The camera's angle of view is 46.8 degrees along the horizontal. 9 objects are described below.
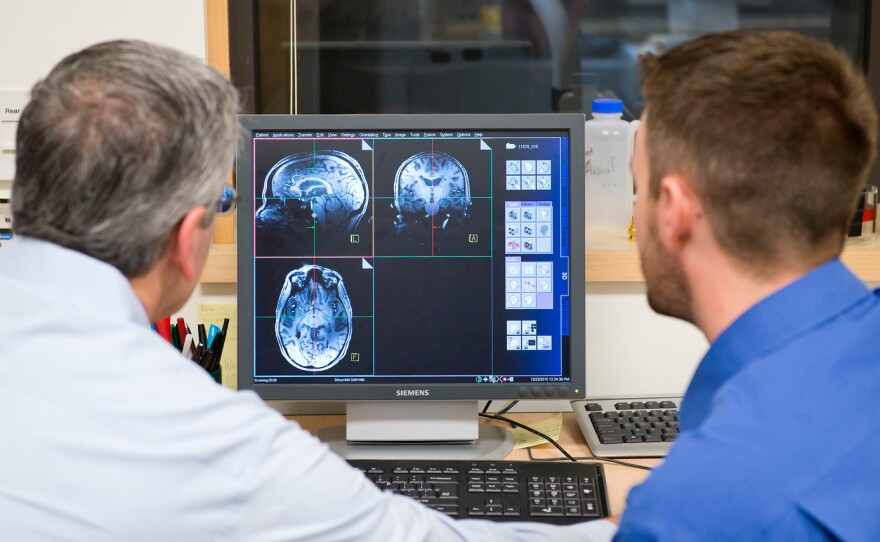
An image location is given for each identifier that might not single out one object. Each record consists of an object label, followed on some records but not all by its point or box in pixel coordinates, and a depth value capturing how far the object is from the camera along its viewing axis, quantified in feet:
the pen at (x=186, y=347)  5.39
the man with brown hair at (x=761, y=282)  2.84
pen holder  5.46
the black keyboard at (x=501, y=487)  4.54
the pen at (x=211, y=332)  5.59
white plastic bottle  6.12
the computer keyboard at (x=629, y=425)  5.30
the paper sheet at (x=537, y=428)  5.52
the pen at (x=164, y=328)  5.46
